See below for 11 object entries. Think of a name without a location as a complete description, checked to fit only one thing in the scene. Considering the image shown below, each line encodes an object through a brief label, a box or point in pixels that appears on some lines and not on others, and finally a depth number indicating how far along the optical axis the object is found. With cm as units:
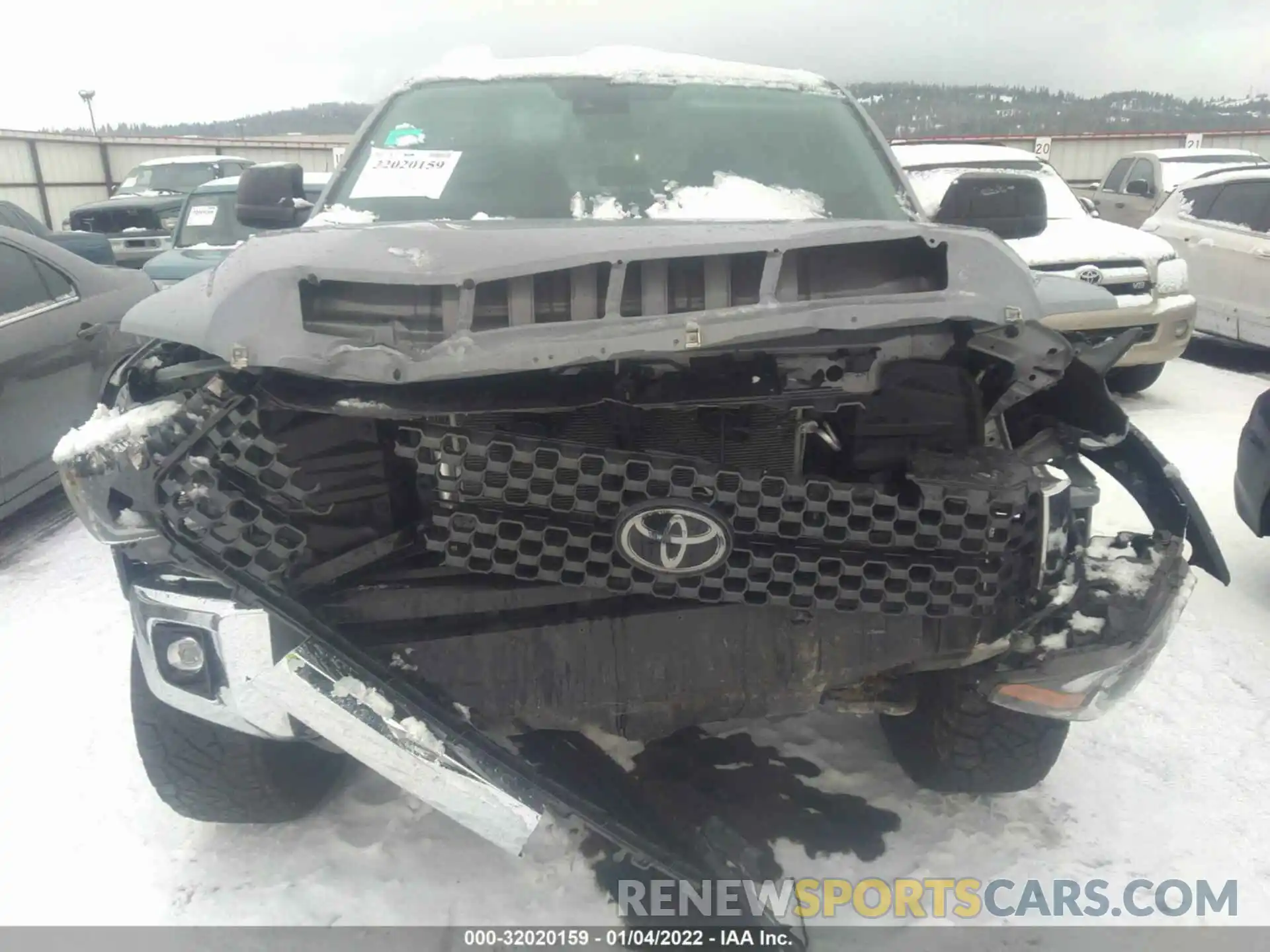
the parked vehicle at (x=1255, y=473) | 384
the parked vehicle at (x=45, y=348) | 448
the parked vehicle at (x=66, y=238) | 932
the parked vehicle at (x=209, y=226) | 820
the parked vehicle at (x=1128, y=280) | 653
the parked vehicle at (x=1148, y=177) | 1084
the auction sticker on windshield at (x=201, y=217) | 935
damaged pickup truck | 174
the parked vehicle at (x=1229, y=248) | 801
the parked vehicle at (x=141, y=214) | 1291
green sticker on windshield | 314
